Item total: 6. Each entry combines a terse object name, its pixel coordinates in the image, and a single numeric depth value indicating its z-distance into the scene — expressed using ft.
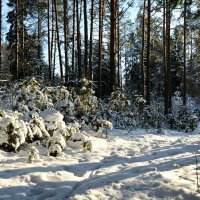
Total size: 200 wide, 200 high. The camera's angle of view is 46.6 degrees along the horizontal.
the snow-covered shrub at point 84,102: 22.76
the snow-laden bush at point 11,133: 14.20
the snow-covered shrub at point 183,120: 30.42
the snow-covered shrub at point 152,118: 28.86
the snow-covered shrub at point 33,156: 13.15
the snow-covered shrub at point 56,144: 14.61
